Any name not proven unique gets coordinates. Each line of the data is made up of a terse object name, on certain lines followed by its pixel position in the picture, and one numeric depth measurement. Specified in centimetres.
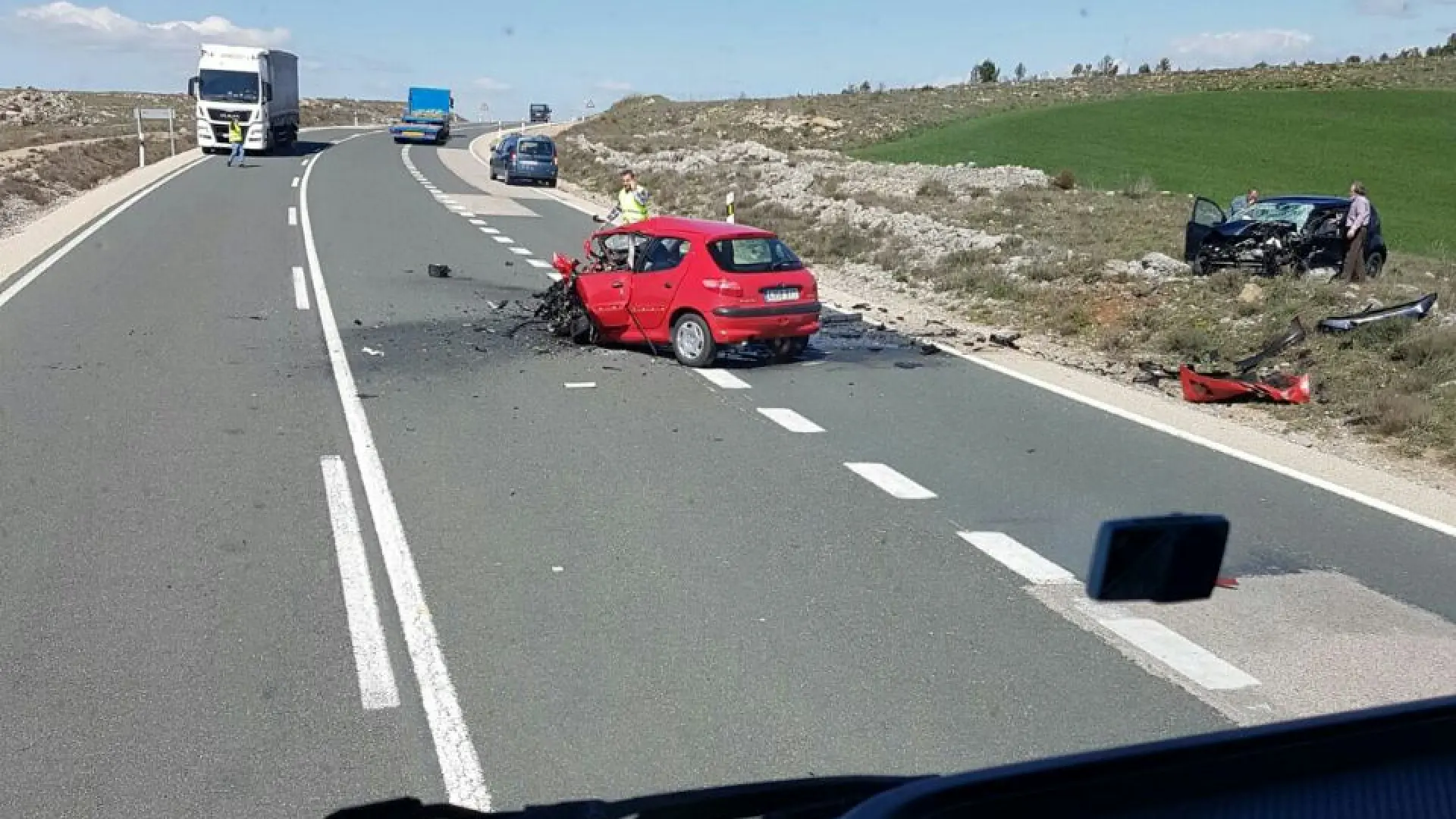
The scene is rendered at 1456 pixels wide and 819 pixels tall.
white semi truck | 4769
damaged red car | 1405
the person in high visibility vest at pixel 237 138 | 4691
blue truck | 7200
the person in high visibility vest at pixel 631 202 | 2473
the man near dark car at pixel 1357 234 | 2005
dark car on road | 4428
